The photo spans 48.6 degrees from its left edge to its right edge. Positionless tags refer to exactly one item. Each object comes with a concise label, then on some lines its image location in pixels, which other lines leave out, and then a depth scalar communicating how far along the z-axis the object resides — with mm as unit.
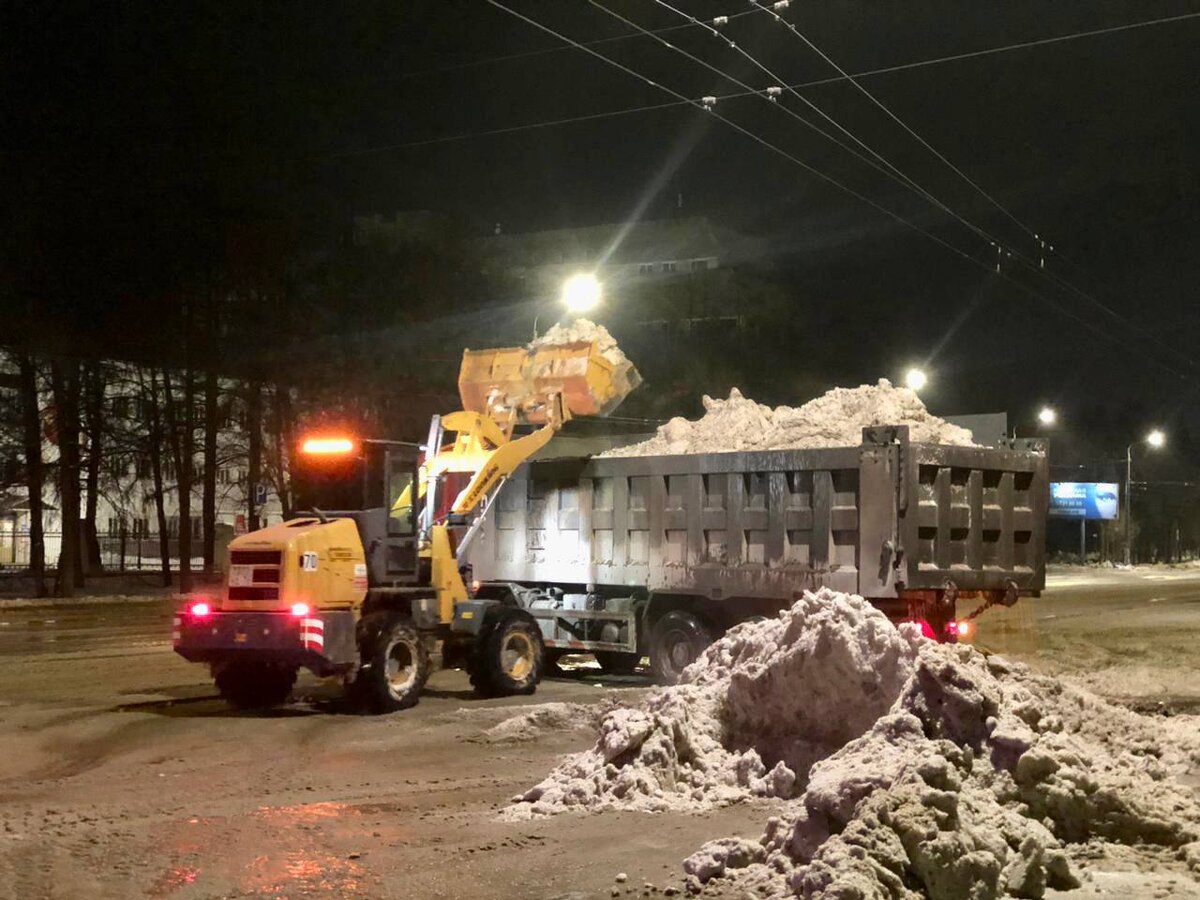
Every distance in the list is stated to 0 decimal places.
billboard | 73312
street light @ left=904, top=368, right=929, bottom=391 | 28036
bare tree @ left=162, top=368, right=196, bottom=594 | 39156
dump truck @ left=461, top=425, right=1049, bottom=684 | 13867
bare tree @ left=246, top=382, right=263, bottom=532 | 39812
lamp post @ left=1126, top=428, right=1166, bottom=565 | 69188
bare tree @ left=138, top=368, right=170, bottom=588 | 38938
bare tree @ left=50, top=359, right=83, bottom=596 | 36969
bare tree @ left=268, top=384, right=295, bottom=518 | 40103
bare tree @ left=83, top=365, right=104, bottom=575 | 37531
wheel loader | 13188
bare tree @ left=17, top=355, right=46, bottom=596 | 36906
